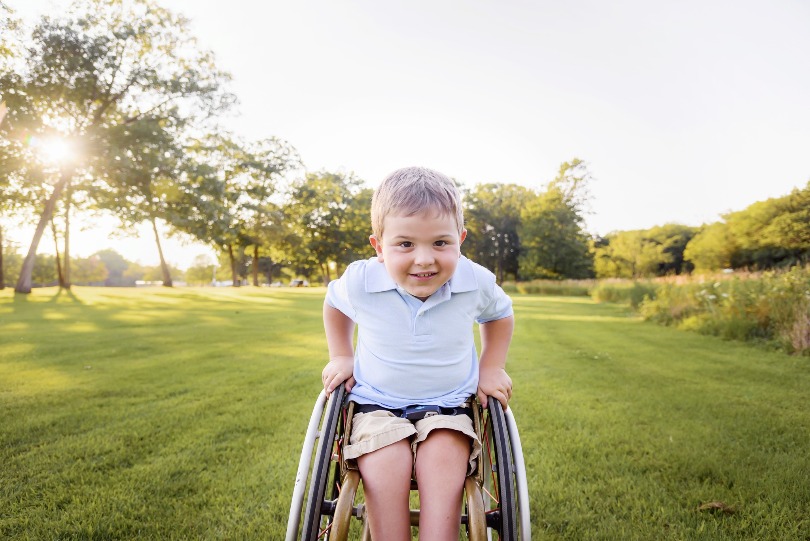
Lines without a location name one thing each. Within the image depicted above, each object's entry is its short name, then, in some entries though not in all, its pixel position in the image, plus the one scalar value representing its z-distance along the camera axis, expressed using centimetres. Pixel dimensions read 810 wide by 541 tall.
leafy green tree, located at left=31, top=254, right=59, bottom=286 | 6066
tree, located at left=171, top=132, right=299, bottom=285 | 1948
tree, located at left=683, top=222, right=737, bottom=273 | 4141
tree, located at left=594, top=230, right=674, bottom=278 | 4441
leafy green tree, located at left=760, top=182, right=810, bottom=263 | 3512
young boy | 140
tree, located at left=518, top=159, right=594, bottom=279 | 4084
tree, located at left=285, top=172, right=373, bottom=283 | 4344
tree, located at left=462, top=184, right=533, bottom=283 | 5084
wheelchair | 130
